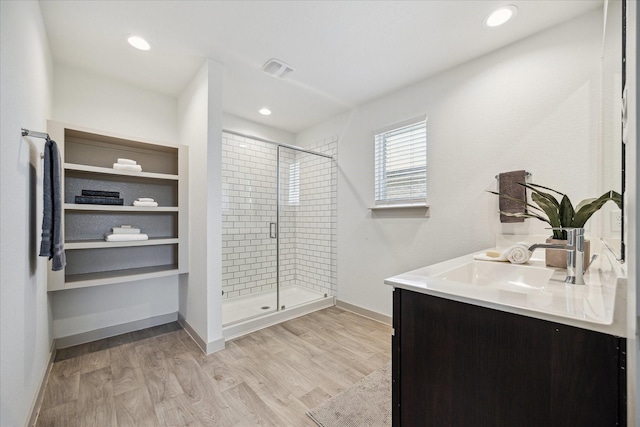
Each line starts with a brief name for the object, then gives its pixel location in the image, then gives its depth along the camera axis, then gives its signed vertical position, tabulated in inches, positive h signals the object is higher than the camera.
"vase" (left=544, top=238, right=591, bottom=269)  54.8 -9.1
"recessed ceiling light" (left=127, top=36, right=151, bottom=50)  81.0 +53.3
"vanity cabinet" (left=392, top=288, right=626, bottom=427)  26.4 -18.7
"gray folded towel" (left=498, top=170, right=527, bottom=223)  77.2 +6.5
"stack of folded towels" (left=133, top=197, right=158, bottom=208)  98.1 +3.5
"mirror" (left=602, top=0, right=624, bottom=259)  52.6 +23.3
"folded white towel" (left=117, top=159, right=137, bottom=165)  95.2 +18.2
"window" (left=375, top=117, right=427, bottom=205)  103.9 +20.6
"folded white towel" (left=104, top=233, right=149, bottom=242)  92.7 -9.5
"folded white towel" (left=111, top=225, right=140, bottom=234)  96.3 -7.0
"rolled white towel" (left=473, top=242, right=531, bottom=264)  59.2 -9.6
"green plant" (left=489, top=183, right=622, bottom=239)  48.8 +0.9
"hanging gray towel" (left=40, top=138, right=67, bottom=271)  62.6 +0.7
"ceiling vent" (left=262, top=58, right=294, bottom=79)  92.6 +52.7
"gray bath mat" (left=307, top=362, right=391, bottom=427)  58.7 -46.9
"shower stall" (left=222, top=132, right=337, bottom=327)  129.6 -7.2
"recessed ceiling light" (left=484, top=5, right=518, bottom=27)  68.1 +53.1
